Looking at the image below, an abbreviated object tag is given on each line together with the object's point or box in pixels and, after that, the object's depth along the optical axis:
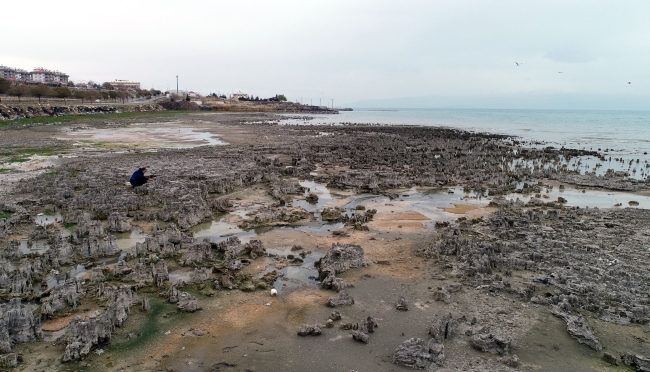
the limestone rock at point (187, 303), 8.31
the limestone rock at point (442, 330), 7.55
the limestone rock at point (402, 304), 8.66
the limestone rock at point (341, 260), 10.33
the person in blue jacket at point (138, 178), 17.41
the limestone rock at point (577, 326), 7.48
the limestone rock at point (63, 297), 7.90
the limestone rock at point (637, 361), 6.79
